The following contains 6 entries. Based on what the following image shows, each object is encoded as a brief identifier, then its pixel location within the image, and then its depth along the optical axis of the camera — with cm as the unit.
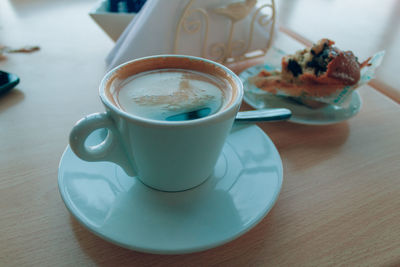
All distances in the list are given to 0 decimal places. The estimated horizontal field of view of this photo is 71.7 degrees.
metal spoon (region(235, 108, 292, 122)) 48
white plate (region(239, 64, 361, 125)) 55
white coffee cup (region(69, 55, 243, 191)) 30
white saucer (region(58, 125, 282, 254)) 30
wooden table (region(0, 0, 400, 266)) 32
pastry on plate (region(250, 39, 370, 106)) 56
